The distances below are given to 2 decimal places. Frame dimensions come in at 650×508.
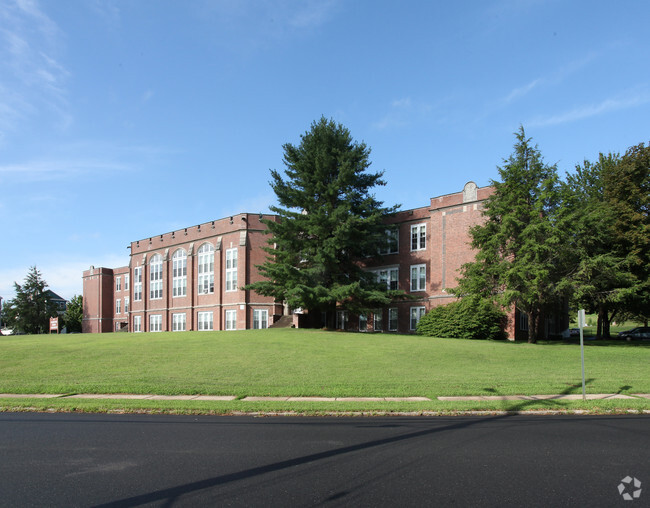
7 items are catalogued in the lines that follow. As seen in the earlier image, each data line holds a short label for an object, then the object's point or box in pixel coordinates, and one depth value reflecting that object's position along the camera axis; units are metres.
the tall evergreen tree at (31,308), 75.38
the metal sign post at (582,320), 12.05
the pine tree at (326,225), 35.84
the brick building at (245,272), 37.44
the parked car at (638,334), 45.31
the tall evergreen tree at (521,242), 28.23
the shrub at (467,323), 32.62
